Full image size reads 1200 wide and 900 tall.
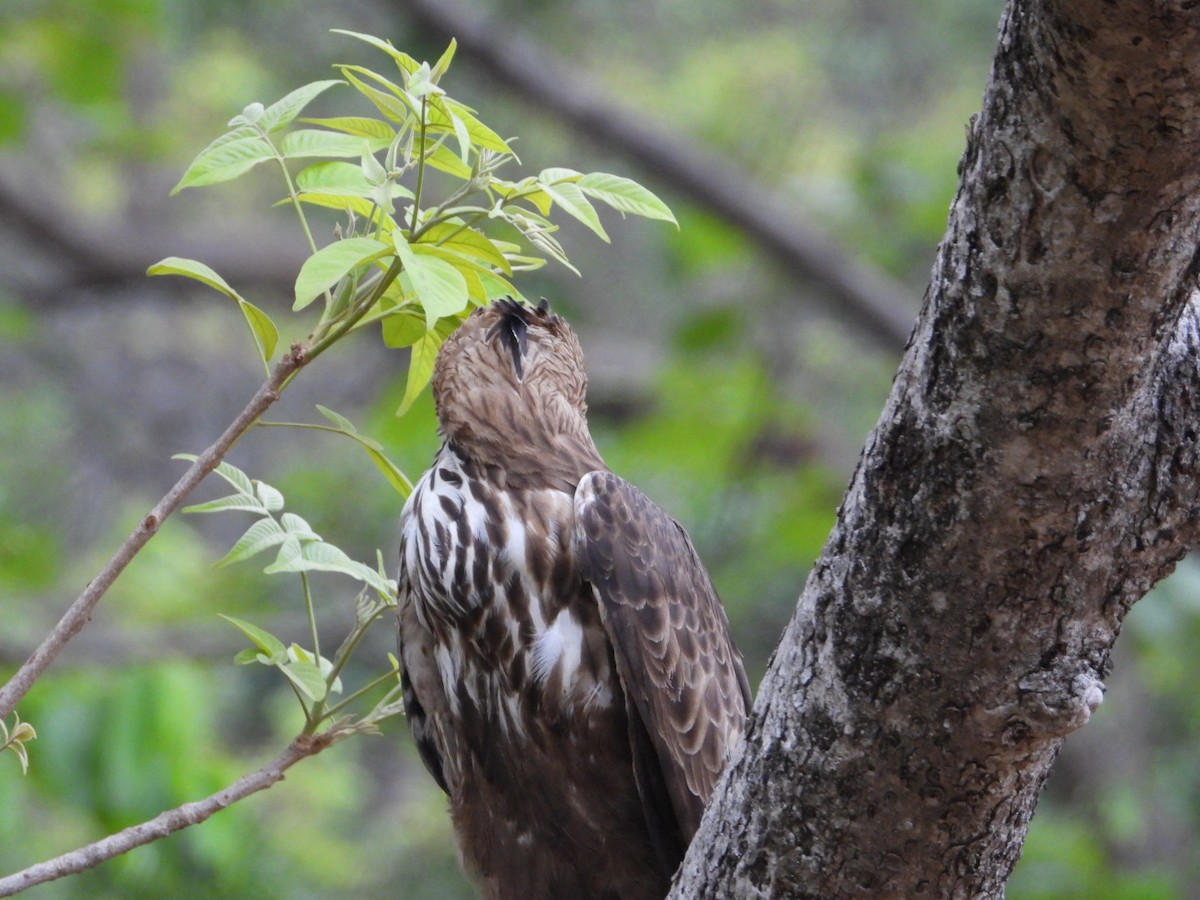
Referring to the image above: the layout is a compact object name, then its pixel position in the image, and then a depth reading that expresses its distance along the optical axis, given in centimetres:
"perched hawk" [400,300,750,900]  1012
